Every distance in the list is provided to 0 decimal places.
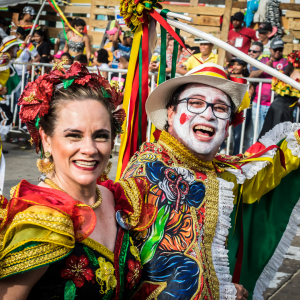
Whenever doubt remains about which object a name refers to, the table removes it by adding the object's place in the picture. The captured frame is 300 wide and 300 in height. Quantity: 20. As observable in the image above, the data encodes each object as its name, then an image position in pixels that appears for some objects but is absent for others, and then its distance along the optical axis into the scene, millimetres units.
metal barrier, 5695
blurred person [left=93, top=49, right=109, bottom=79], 7039
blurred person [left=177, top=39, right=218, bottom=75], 5961
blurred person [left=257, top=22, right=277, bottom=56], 6560
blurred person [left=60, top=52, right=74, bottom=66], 7257
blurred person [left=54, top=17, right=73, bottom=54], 9328
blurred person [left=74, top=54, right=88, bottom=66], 6629
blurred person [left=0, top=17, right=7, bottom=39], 8169
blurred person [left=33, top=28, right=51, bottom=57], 8609
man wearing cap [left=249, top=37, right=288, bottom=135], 5766
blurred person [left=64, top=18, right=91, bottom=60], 8039
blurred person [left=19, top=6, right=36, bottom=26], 9727
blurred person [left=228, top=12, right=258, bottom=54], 6852
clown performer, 1911
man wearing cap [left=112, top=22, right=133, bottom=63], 7250
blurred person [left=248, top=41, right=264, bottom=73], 6199
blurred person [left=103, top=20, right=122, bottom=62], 7450
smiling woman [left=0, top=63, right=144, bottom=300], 1343
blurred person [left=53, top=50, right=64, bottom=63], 7832
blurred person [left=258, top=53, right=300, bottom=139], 5188
